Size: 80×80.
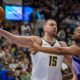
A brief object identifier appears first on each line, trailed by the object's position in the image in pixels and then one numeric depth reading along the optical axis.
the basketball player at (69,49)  5.47
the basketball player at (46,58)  6.71
